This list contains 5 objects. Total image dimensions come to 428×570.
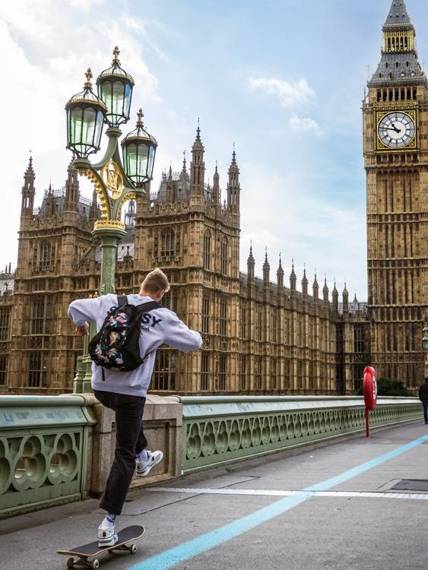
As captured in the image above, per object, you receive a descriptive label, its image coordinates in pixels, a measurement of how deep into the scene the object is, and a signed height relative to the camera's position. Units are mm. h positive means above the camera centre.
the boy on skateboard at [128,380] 4570 -11
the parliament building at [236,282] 43281 +7189
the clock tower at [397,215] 63688 +15795
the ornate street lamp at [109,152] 10383 +3742
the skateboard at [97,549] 4102 -1042
